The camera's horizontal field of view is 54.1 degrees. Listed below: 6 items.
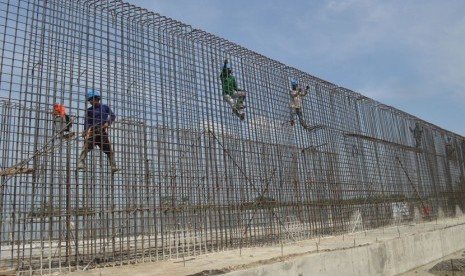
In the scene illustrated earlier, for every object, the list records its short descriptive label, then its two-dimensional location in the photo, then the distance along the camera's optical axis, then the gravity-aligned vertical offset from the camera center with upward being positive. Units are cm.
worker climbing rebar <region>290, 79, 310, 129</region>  1177 +311
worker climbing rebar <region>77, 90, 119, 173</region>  695 +164
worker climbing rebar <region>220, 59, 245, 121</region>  958 +280
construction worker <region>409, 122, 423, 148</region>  1945 +338
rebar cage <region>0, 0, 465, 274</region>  649 +131
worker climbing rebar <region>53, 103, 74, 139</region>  660 +167
